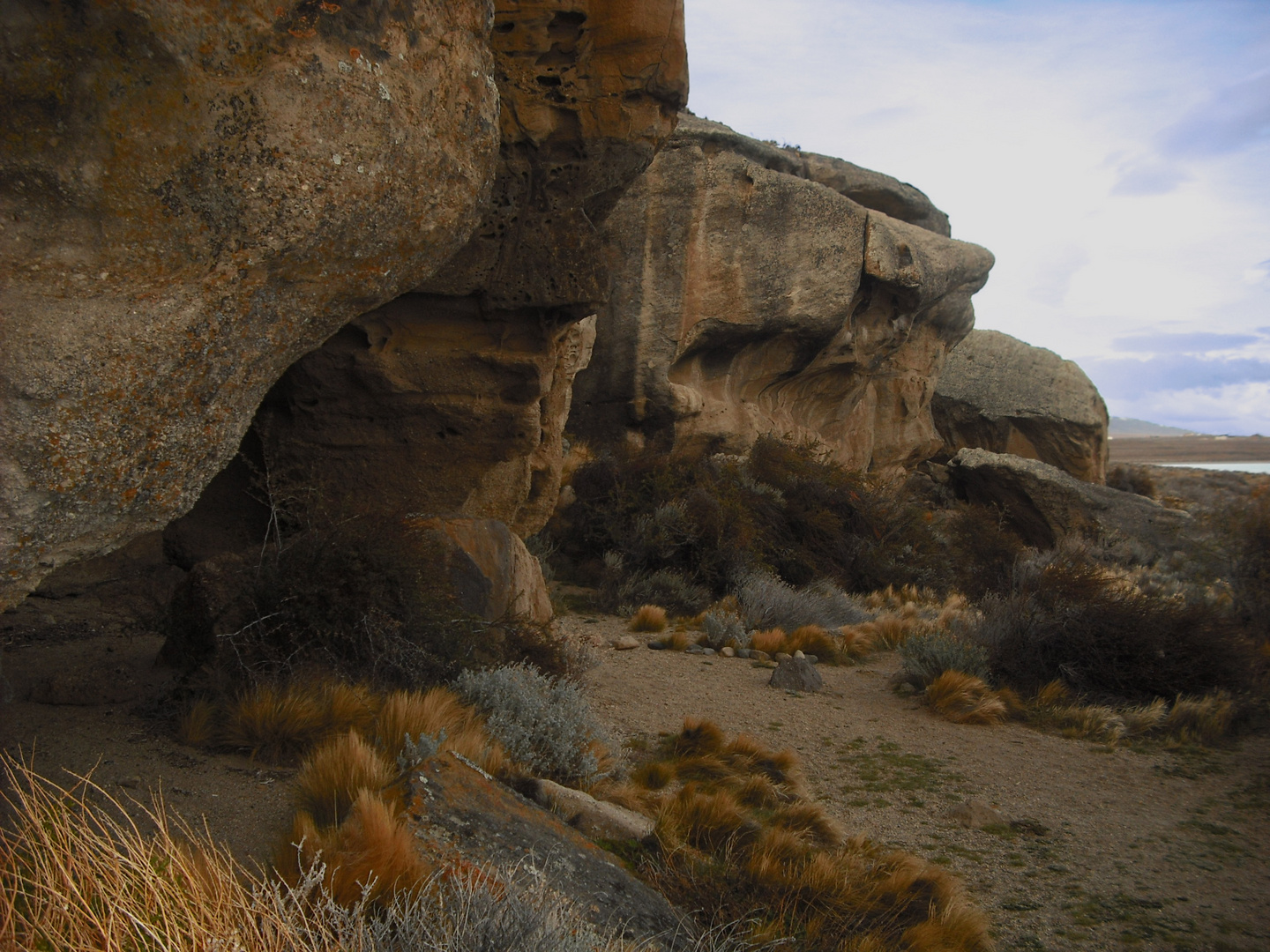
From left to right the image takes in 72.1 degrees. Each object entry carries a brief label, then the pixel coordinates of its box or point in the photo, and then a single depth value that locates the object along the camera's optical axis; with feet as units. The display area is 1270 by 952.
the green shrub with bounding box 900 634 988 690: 22.25
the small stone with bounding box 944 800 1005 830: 14.48
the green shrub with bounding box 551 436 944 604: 32.86
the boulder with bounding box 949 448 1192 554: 45.73
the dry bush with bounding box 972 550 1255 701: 22.27
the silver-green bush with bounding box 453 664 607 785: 13.33
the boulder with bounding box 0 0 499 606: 8.20
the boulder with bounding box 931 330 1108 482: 64.18
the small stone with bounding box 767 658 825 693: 21.98
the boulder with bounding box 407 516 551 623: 17.75
